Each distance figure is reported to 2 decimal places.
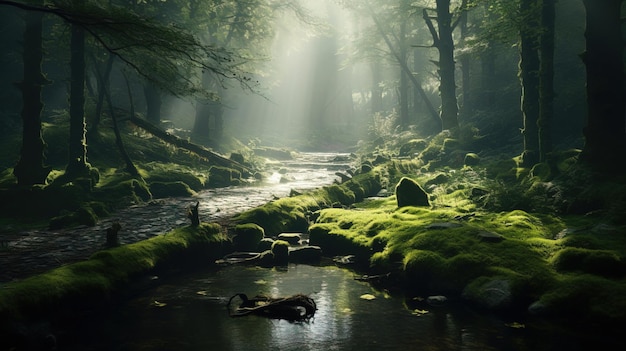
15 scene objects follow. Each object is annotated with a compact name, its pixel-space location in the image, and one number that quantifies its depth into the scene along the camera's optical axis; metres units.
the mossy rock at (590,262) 8.12
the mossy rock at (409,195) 14.64
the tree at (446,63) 29.52
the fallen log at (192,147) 24.73
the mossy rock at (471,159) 22.47
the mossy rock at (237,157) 32.16
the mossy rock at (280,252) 11.99
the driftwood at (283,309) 8.34
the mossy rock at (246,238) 13.05
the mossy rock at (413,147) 31.34
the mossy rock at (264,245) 13.01
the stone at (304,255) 12.20
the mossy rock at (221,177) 25.84
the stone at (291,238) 13.63
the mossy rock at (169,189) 21.27
